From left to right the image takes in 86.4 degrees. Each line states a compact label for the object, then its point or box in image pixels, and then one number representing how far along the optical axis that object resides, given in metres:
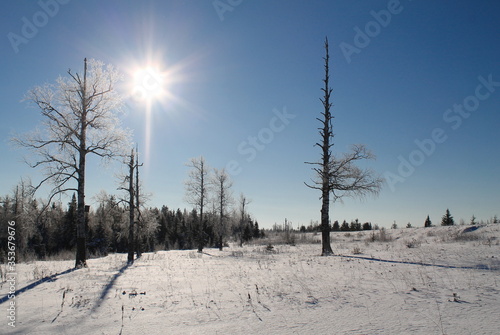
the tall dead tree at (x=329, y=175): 13.72
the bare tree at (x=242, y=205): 45.62
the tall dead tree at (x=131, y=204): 16.84
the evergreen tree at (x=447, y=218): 53.25
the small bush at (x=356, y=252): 12.45
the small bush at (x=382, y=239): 21.01
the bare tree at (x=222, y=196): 34.22
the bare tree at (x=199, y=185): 30.60
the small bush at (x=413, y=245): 13.41
